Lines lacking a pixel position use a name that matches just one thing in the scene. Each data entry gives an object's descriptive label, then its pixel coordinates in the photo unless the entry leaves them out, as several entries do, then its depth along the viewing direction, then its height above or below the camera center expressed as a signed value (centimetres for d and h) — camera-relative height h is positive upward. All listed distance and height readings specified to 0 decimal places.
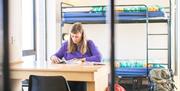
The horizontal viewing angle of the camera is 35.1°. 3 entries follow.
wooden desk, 271 -35
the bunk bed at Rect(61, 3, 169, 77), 491 +34
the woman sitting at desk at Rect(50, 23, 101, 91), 342 -16
